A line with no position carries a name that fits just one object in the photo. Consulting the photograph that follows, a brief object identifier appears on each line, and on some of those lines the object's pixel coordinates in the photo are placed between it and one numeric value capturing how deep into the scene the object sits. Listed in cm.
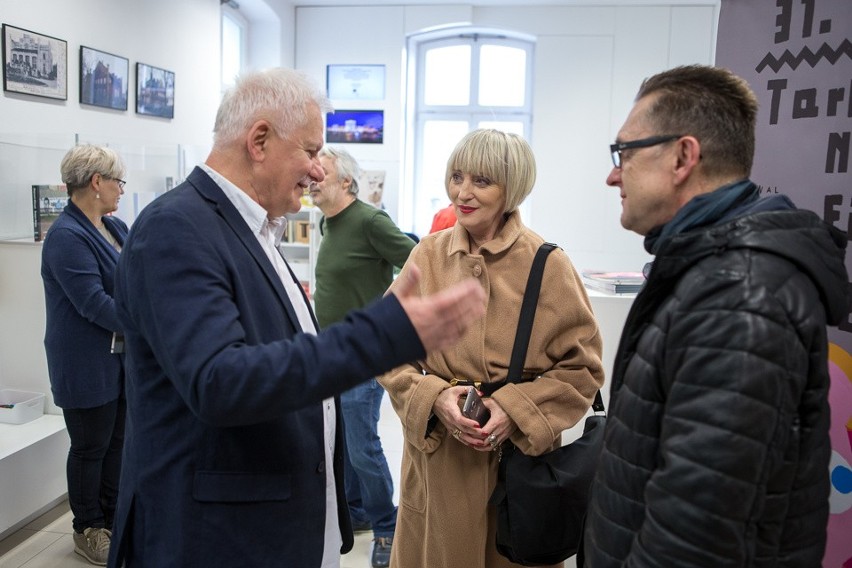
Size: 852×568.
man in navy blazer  105
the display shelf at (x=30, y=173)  367
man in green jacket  300
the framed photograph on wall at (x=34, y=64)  408
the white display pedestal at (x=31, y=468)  309
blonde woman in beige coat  177
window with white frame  877
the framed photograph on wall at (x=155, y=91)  559
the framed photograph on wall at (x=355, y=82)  827
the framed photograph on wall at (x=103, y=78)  486
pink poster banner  190
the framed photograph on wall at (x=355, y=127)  828
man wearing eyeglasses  96
